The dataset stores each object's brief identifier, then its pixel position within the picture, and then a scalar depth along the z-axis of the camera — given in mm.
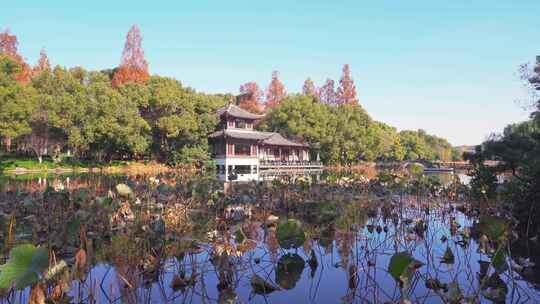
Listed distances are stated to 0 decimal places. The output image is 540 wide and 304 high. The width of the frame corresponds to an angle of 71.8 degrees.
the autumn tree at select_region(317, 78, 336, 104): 53972
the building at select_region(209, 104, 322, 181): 32750
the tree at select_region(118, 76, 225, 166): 33000
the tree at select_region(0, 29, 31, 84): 40094
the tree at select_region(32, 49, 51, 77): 43625
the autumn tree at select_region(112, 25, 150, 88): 44812
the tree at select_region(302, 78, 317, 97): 53969
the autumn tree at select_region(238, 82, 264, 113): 53000
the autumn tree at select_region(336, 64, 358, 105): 52938
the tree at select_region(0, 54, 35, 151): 27484
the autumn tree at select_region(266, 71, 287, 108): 54000
